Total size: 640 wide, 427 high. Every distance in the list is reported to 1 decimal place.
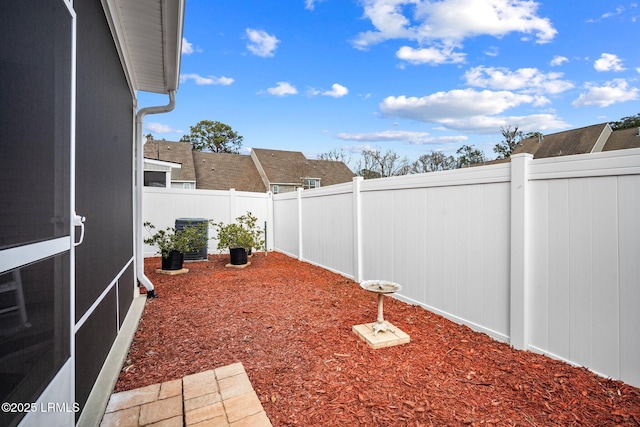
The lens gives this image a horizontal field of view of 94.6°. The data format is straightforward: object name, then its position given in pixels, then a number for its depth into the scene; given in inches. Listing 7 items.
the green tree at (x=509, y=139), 1120.8
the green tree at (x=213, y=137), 1222.9
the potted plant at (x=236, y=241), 258.2
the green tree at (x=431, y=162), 1042.7
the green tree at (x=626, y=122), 987.9
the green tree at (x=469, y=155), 1192.8
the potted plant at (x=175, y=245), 230.5
